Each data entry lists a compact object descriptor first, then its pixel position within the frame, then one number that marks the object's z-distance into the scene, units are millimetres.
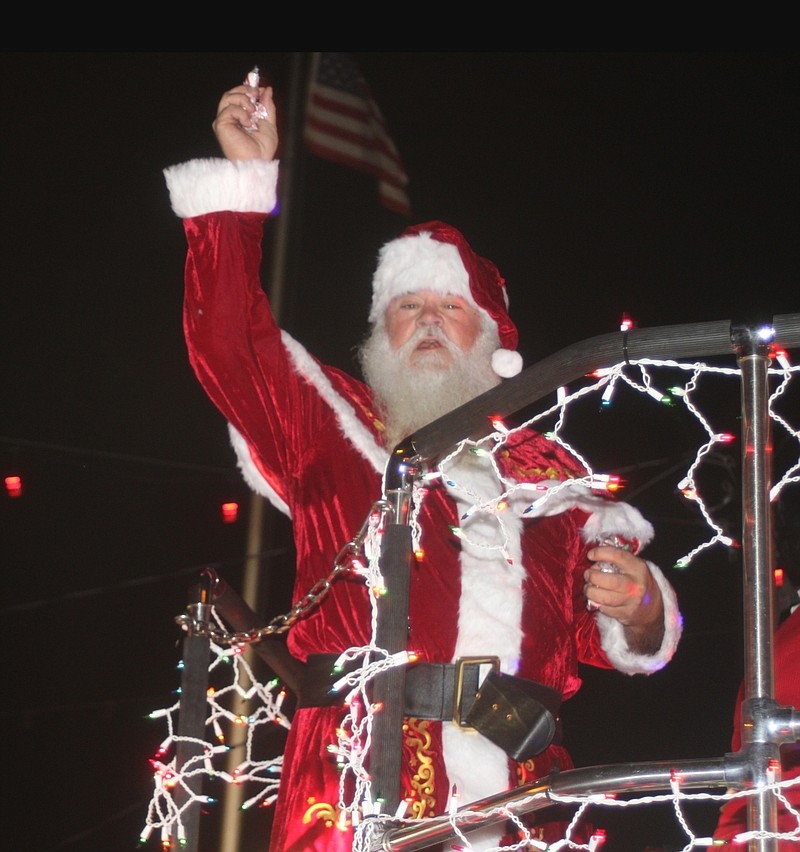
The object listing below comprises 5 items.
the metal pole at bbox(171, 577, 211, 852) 6168
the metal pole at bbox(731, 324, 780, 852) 5145
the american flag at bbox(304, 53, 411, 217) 8482
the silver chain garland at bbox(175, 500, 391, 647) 5939
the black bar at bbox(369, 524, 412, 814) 5775
